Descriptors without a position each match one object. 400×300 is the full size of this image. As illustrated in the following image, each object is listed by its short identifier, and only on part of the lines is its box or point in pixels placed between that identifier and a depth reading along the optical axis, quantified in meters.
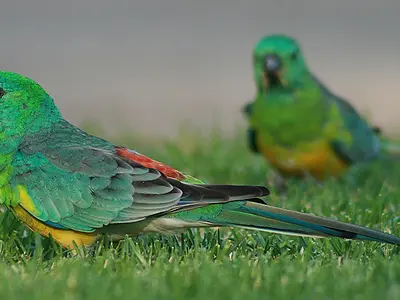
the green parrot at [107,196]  8.08
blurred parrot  13.06
